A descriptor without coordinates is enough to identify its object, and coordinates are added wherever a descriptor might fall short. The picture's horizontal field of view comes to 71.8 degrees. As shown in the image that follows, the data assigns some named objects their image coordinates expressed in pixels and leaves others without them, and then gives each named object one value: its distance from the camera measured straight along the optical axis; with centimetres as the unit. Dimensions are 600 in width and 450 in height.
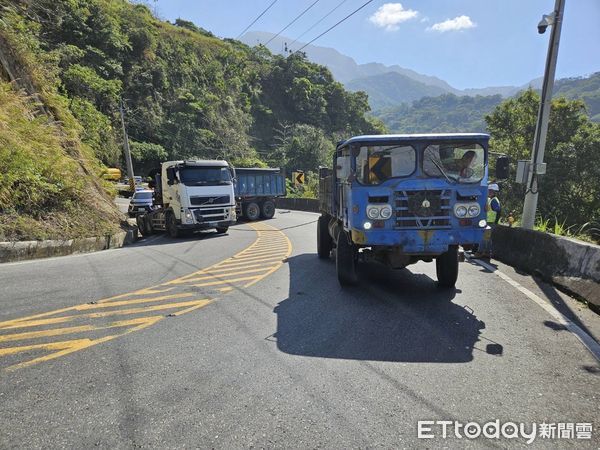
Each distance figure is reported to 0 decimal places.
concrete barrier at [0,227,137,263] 934
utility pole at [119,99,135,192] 3317
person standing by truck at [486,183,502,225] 942
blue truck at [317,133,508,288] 599
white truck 1521
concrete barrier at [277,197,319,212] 3278
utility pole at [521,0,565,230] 923
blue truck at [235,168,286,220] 2481
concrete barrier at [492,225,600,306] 627
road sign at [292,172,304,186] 3653
